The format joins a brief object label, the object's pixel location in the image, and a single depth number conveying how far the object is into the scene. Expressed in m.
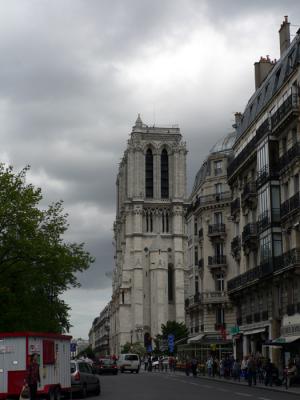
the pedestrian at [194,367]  54.39
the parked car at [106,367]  63.84
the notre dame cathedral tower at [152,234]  143.12
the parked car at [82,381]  31.25
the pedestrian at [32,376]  23.02
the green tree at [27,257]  42.69
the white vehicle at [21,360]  25.55
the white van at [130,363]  72.19
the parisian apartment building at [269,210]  44.00
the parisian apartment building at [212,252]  70.31
